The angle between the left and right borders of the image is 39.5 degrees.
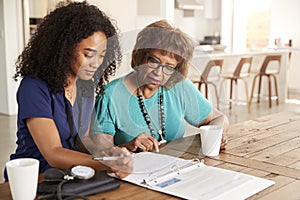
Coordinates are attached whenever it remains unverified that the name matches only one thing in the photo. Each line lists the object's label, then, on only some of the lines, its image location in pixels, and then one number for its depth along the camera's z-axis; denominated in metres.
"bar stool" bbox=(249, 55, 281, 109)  6.21
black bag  1.08
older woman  1.73
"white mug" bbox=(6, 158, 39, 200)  1.03
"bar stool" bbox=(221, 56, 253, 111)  5.71
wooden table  1.17
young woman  1.38
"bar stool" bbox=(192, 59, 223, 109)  3.87
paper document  1.17
